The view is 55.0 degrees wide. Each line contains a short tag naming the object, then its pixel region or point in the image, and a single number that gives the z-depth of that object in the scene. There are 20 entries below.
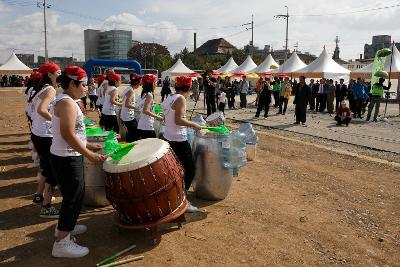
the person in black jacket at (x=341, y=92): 19.83
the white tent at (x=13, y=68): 44.66
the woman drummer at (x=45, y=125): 4.77
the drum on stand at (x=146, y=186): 3.89
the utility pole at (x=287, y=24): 48.58
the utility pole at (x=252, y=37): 62.88
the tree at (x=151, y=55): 80.69
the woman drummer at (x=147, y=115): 6.45
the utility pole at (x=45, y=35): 49.16
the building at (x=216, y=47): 97.31
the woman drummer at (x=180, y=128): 5.01
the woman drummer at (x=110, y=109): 7.98
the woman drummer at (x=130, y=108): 7.11
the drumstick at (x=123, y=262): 3.72
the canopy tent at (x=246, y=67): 37.09
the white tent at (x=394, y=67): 23.44
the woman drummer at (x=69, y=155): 3.51
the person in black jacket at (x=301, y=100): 14.83
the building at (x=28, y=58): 111.85
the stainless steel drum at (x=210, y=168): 5.31
